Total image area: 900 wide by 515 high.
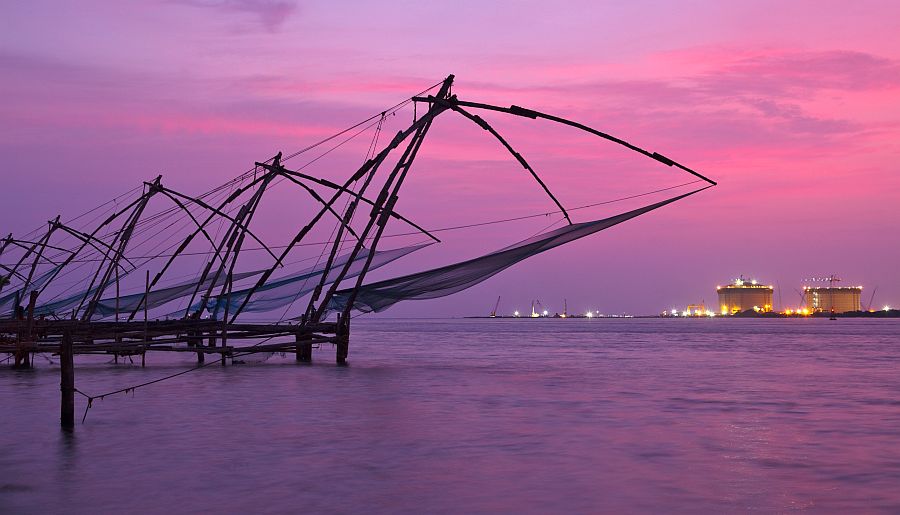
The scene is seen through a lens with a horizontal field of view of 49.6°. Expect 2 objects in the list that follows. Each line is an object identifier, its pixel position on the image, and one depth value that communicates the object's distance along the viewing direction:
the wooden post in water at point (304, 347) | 20.01
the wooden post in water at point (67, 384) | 9.65
